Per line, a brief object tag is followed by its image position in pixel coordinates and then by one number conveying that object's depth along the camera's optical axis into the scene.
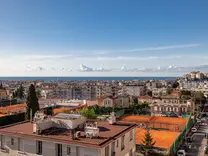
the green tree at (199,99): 72.38
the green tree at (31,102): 40.62
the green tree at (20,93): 99.97
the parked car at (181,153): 27.90
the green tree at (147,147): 24.44
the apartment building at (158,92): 104.25
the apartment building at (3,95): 88.41
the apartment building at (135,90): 118.56
